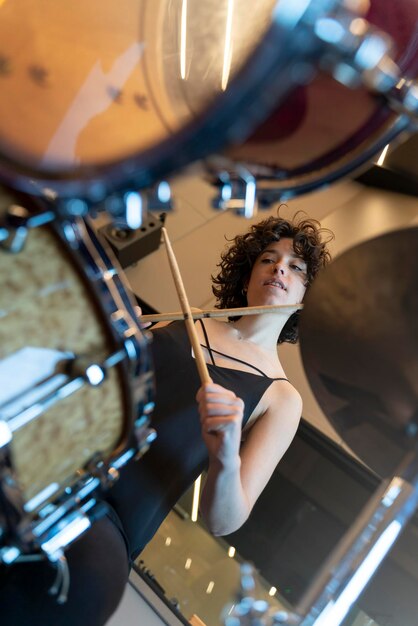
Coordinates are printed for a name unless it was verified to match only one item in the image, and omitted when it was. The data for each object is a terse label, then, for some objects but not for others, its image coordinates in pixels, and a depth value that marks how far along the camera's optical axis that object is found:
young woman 0.70
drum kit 0.42
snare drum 0.50
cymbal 0.52
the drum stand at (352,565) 0.44
